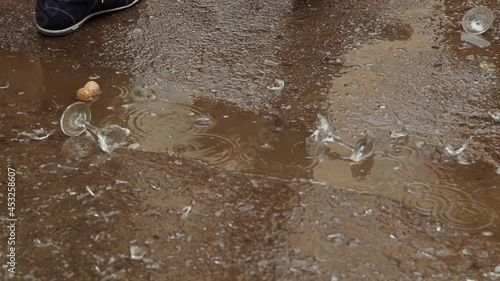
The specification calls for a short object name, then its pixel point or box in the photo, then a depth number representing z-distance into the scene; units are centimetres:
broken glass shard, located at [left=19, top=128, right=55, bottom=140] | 273
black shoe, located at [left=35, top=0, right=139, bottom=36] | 350
